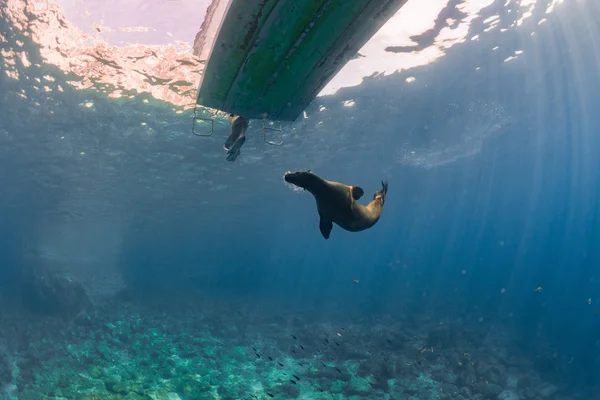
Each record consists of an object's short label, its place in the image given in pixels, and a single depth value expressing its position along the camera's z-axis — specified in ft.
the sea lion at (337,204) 11.16
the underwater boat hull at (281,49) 14.84
